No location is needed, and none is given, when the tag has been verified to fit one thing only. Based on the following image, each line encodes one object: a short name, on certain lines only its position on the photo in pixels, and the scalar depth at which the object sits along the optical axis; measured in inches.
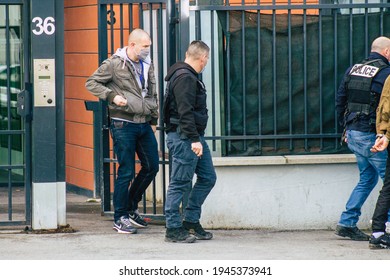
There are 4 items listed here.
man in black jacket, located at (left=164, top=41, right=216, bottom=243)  709.9
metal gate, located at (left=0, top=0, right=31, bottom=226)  781.3
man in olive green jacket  754.2
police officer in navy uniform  737.6
